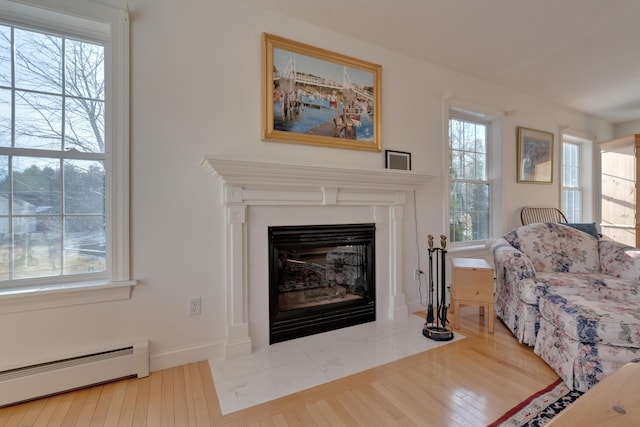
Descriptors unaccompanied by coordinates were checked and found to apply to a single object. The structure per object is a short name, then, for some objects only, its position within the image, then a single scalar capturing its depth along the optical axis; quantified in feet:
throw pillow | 9.70
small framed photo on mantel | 8.49
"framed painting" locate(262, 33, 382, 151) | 6.87
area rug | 4.32
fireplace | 6.27
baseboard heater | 4.75
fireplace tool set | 7.10
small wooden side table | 7.53
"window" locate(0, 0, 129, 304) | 5.22
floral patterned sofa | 4.99
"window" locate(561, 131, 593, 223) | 14.29
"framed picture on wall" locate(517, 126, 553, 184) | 11.71
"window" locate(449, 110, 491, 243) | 10.53
